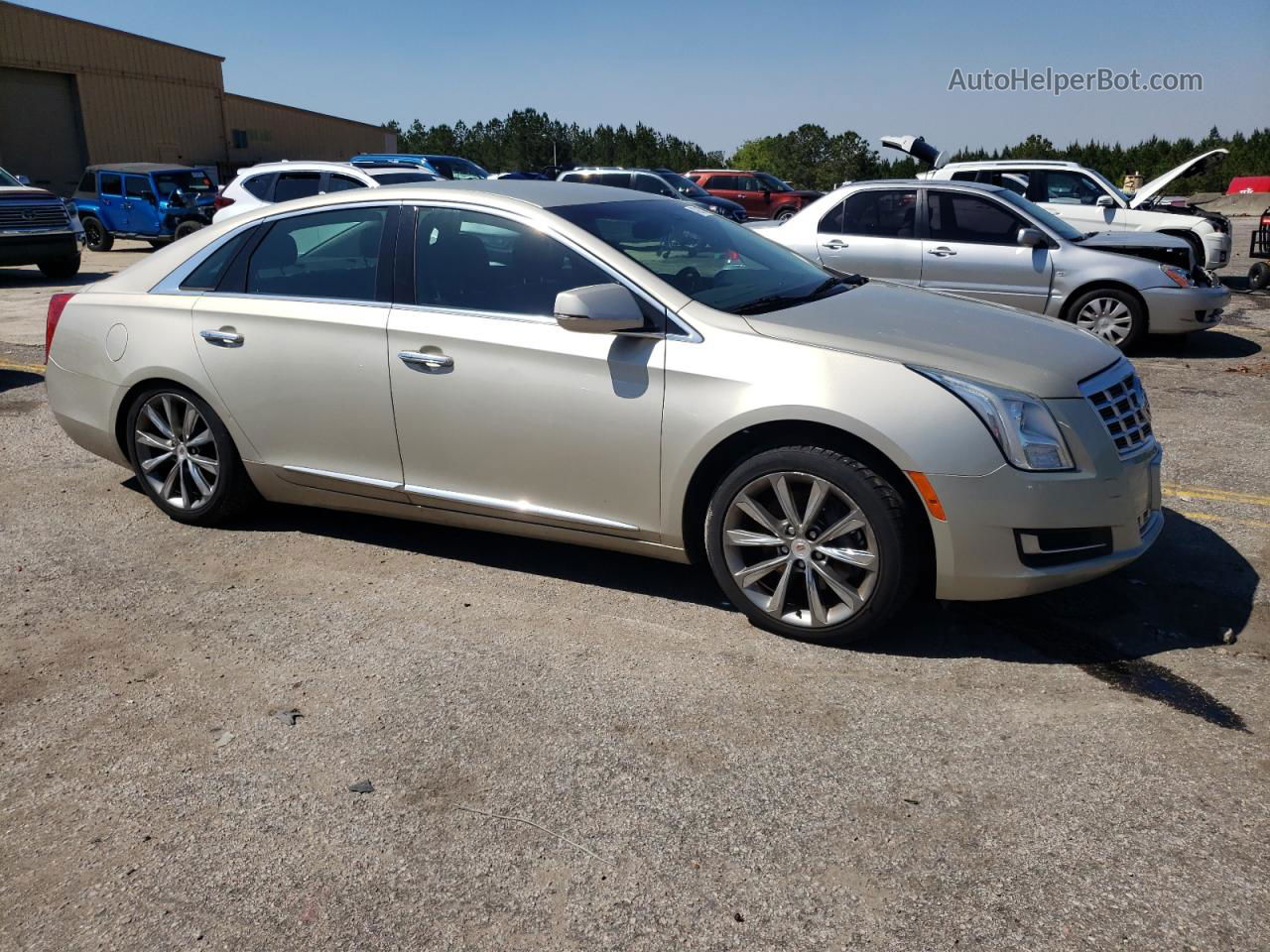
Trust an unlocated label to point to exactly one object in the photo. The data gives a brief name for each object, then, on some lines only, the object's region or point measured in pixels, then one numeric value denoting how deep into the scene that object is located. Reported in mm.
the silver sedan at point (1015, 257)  9578
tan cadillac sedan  3660
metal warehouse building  34062
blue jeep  22062
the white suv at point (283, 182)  14047
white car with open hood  12961
